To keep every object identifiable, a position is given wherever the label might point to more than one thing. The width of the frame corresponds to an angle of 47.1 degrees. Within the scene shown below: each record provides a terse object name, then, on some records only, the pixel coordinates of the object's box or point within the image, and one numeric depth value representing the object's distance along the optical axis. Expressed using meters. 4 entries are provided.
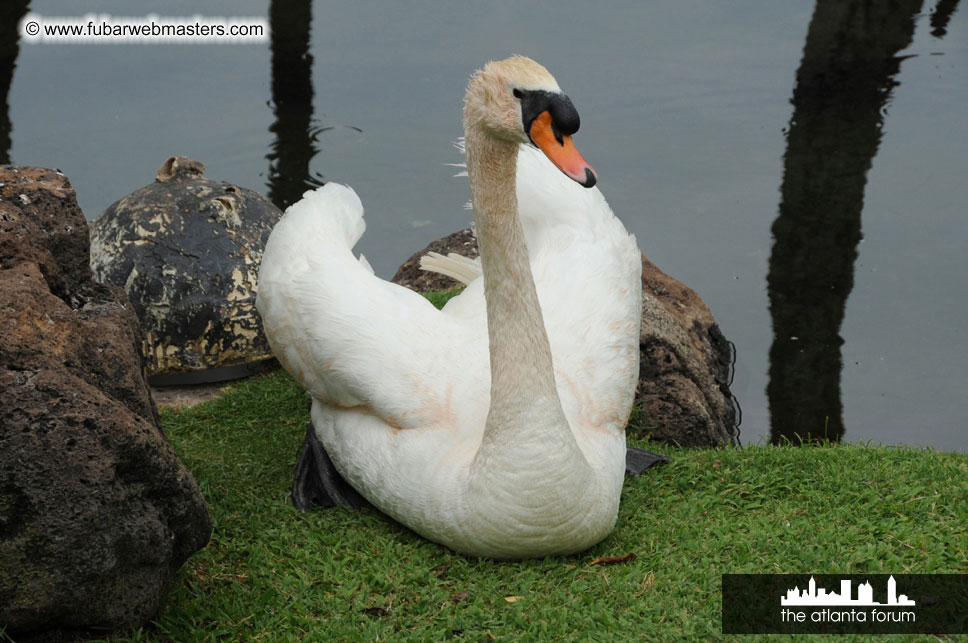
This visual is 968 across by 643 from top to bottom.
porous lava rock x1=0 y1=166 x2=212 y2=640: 2.93
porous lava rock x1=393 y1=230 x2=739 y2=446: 5.50
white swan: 3.74
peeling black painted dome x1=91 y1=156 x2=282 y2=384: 6.02
